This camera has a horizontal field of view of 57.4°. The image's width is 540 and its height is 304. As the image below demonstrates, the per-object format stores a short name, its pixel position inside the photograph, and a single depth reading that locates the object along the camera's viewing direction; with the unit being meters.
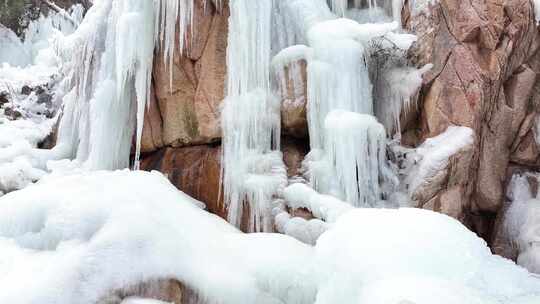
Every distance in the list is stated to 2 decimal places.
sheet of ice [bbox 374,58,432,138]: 6.37
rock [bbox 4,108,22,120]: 9.47
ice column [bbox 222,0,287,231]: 6.04
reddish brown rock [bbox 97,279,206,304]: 3.81
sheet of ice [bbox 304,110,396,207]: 5.76
